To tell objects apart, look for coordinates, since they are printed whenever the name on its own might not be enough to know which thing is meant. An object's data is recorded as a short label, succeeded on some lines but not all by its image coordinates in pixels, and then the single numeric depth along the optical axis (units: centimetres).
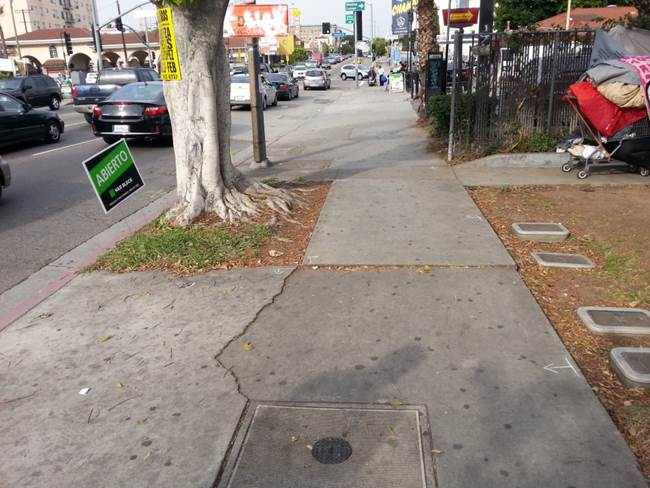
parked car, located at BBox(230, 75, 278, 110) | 2430
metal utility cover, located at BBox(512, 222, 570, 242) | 623
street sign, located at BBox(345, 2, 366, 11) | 4470
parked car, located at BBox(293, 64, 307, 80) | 4896
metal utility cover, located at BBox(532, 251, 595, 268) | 544
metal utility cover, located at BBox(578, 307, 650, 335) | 416
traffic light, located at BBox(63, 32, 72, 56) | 4540
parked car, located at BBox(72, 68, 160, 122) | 2038
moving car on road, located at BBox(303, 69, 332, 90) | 3956
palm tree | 1680
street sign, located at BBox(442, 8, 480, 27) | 1733
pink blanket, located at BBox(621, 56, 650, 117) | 793
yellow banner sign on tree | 671
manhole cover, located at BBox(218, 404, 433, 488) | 284
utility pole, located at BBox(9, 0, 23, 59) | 7339
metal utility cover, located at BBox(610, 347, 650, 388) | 348
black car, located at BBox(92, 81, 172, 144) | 1400
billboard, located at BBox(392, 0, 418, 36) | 3412
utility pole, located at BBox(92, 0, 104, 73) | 3521
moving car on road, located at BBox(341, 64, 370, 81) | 5550
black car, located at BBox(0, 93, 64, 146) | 1374
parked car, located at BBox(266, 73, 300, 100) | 2983
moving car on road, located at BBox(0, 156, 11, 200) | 873
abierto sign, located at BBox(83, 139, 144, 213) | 605
